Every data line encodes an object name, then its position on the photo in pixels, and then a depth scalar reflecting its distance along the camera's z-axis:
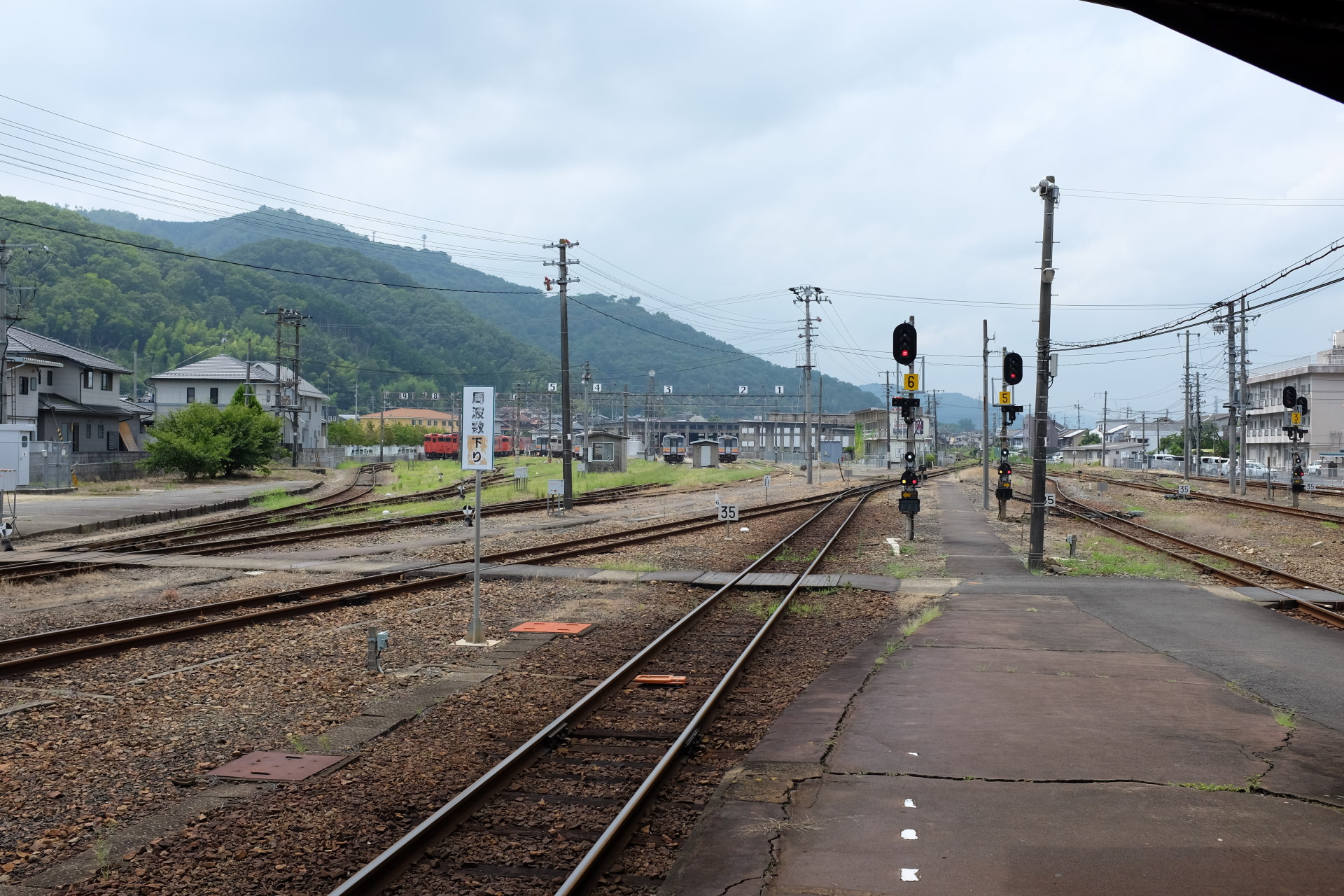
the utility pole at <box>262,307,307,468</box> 63.09
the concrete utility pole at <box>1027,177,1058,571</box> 19.06
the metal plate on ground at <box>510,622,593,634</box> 12.40
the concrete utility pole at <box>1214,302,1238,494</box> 42.25
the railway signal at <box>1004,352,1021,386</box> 22.67
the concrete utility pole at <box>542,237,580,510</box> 31.30
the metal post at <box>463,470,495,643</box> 11.48
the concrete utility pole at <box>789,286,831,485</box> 51.50
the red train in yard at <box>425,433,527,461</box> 93.81
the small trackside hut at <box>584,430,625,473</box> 62.16
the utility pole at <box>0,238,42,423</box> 33.75
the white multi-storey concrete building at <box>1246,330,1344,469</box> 83.69
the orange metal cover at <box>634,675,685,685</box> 9.64
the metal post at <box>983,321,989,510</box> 37.31
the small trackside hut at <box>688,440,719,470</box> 78.16
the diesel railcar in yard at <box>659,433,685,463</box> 92.50
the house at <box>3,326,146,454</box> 49.88
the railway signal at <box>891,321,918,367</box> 21.09
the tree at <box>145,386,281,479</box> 47.94
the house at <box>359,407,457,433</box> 156.39
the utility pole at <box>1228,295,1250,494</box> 43.50
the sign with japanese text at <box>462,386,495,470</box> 11.83
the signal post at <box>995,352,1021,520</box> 22.78
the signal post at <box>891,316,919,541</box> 21.14
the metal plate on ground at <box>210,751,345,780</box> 6.82
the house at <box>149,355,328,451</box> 81.38
